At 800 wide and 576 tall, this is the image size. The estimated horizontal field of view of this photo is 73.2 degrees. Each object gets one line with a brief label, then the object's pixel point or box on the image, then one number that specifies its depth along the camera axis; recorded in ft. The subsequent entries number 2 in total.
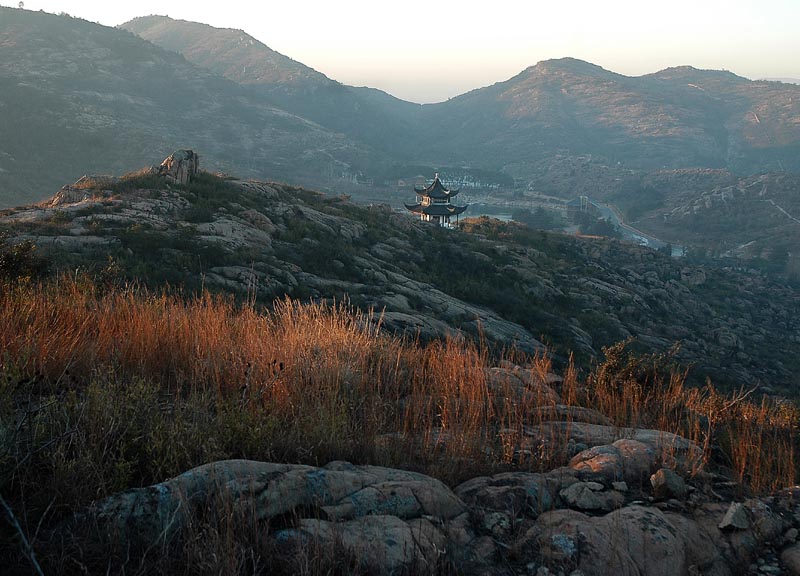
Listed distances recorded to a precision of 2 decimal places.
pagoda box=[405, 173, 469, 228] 142.00
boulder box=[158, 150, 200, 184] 65.98
